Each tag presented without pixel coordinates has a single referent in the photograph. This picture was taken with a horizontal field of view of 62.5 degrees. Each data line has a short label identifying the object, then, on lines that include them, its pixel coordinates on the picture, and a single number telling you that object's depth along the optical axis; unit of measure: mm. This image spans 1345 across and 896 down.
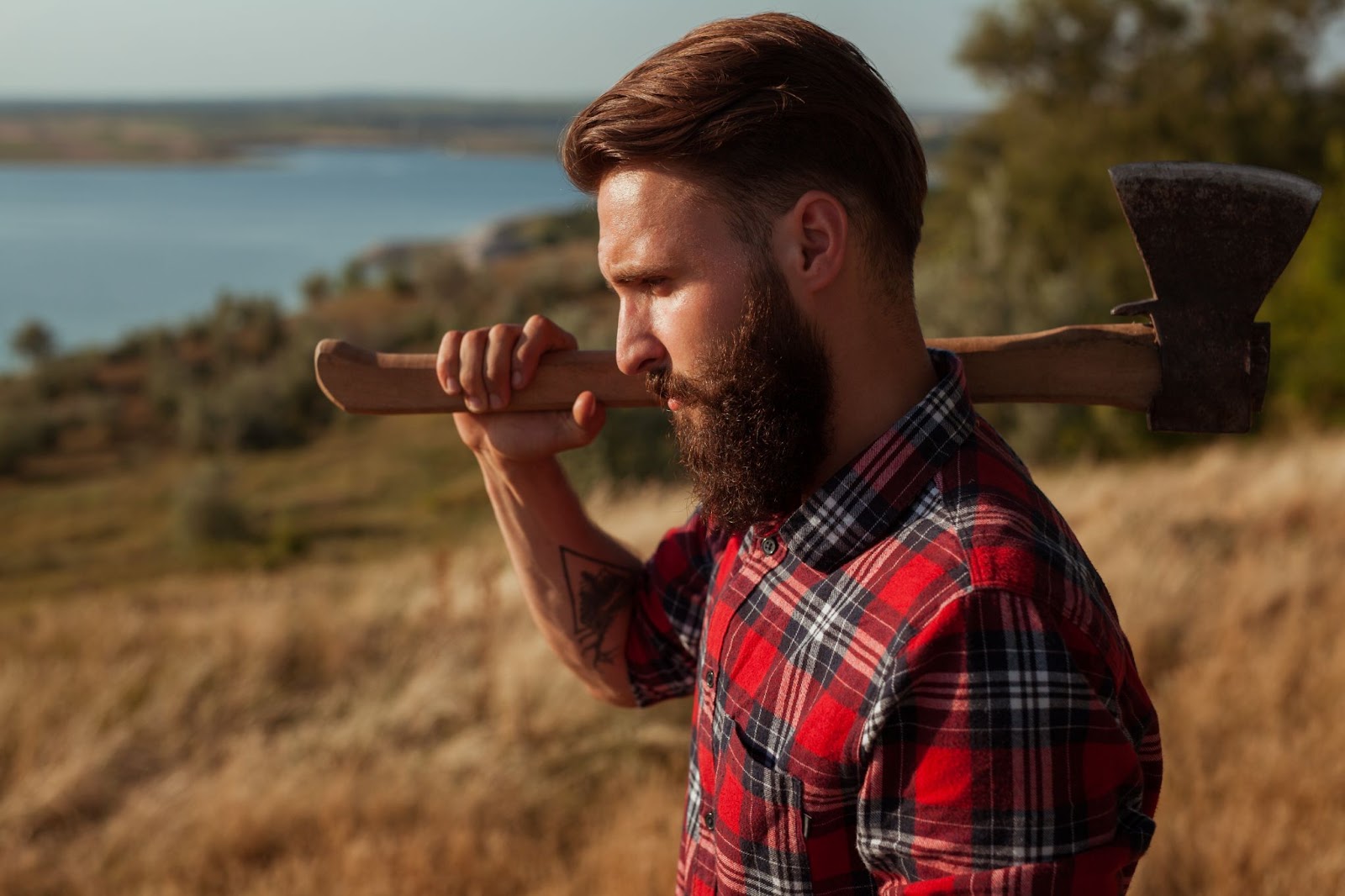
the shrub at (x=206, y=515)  21141
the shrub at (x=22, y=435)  27266
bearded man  1158
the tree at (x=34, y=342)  38625
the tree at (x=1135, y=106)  24391
